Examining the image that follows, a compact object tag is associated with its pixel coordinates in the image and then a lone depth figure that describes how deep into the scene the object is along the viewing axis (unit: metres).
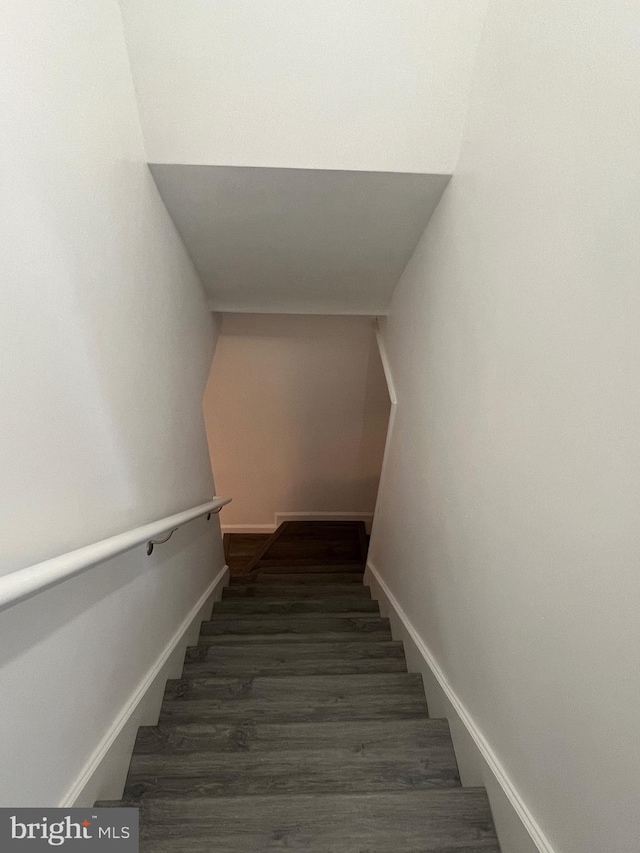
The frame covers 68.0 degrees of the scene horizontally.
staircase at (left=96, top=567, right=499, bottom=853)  1.48
